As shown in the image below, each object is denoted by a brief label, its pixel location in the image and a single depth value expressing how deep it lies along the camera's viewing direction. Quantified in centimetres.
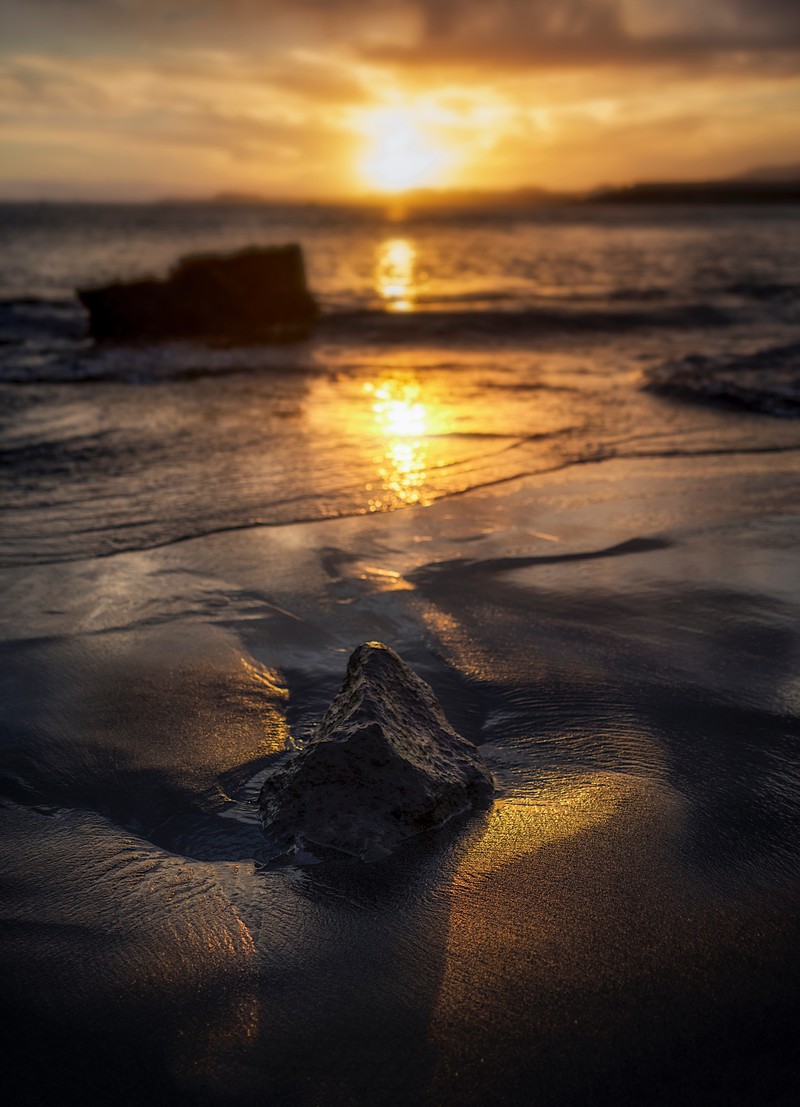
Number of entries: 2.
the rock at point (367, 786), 230
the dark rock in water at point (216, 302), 1435
